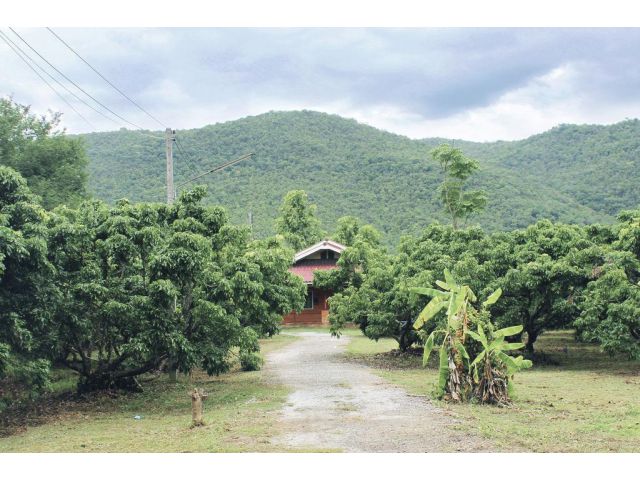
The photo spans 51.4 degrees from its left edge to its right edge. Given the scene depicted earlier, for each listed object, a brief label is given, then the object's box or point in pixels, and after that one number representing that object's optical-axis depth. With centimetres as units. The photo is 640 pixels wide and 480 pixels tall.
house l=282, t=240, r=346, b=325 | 3691
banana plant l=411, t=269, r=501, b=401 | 1257
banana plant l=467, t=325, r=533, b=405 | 1230
